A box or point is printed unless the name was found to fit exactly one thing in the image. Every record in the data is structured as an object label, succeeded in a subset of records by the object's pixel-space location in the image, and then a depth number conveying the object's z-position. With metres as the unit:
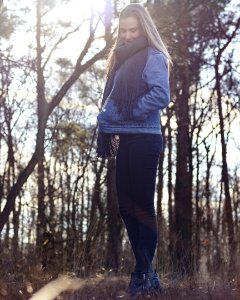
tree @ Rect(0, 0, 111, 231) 9.04
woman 3.53
